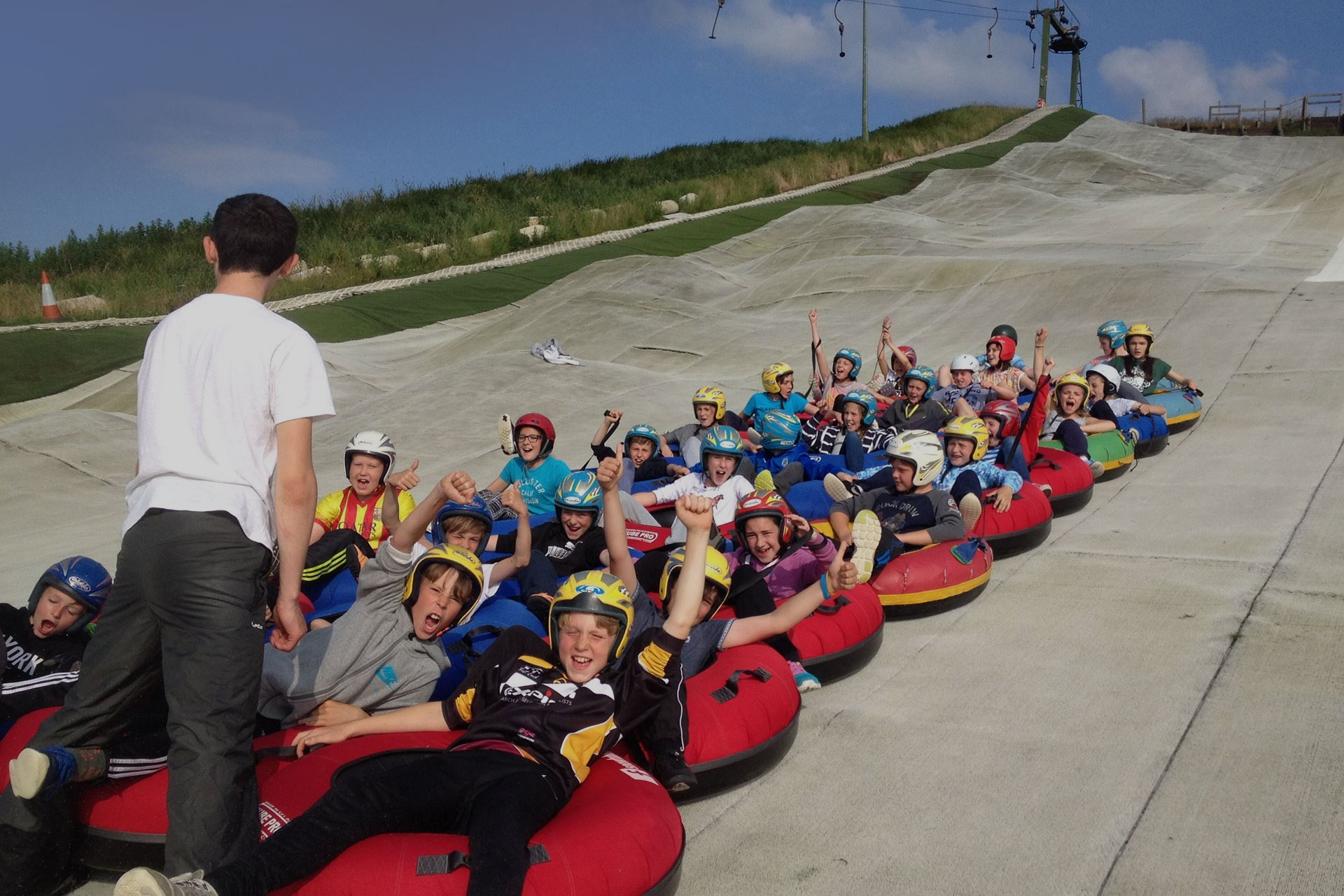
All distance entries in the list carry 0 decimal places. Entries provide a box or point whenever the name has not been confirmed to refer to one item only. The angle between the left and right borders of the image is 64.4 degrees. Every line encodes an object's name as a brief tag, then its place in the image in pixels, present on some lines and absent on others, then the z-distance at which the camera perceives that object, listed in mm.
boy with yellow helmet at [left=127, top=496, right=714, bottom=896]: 3236
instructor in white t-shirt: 3088
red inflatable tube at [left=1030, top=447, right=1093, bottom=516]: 9273
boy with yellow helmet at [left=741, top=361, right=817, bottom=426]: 11188
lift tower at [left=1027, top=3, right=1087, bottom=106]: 59906
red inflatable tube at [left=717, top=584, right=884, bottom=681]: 5973
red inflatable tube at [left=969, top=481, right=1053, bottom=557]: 8195
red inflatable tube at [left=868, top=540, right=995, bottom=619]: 7078
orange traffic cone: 20109
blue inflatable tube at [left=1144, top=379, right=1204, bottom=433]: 11719
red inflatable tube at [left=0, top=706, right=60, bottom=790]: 4324
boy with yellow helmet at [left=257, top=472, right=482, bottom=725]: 4520
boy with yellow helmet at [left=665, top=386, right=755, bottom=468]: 10055
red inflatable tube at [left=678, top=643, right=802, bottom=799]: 4695
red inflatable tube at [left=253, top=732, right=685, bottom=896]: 3232
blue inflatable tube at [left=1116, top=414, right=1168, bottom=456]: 10992
